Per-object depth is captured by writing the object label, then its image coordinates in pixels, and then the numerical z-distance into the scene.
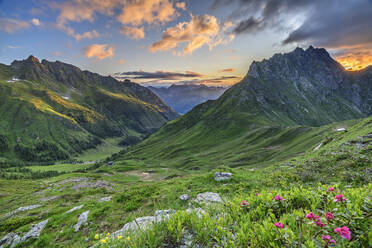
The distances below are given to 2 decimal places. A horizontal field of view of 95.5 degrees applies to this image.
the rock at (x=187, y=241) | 4.16
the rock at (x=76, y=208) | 15.55
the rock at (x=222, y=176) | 16.06
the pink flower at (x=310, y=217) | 3.39
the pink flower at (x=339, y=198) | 4.09
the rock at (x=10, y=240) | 12.88
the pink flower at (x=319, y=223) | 3.09
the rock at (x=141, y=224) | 4.96
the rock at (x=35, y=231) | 12.84
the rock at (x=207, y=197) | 11.29
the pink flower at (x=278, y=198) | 4.94
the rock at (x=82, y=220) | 12.26
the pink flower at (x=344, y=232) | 2.68
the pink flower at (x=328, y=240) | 2.79
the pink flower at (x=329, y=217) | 3.32
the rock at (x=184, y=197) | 13.12
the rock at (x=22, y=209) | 27.33
